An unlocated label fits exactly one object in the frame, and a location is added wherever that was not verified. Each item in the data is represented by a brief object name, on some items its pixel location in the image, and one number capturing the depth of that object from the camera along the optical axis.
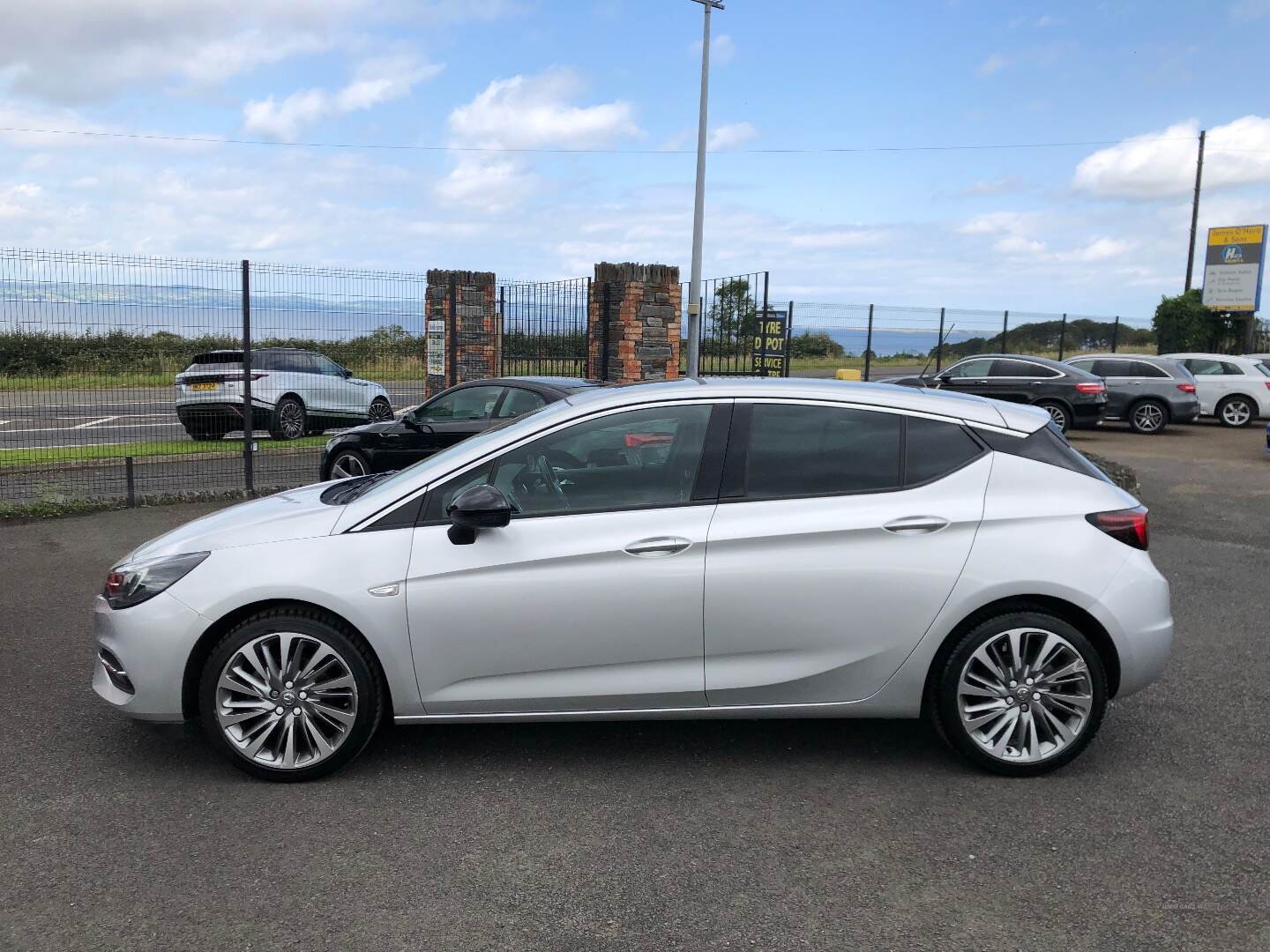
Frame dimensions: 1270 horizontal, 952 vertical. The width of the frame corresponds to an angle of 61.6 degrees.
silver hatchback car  4.11
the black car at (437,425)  9.59
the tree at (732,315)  17.27
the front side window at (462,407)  9.99
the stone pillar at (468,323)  16.27
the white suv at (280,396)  12.70
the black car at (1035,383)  19.66
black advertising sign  16.78
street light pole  16.86
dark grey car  20.89
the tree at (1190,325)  37.00
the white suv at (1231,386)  22.20
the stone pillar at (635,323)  15.16
